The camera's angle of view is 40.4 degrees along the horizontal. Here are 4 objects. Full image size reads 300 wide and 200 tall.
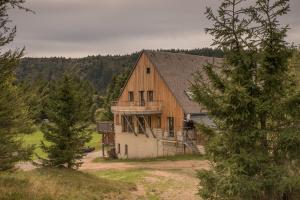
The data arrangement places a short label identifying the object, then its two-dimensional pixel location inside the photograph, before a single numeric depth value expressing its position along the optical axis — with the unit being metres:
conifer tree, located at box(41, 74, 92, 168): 24.58
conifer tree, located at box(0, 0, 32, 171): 14.63
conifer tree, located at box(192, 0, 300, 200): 12.70
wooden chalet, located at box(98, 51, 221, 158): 42.56
